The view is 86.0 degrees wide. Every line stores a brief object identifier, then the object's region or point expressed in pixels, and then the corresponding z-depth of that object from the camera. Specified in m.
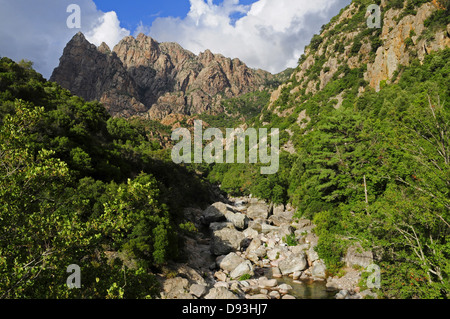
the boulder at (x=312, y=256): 27.53
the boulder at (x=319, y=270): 25.05
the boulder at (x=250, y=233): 37.94
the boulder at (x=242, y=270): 26.02
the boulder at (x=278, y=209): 50.55
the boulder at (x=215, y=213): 44.91
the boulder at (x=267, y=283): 23.81
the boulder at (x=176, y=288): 19.75
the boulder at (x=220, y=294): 19.56
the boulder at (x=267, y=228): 39.12
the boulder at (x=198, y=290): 20.25
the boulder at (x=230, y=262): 27.96
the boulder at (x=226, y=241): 32.75
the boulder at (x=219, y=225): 40.31
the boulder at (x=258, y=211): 51.24
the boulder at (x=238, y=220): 42.12
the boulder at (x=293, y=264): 26.50
